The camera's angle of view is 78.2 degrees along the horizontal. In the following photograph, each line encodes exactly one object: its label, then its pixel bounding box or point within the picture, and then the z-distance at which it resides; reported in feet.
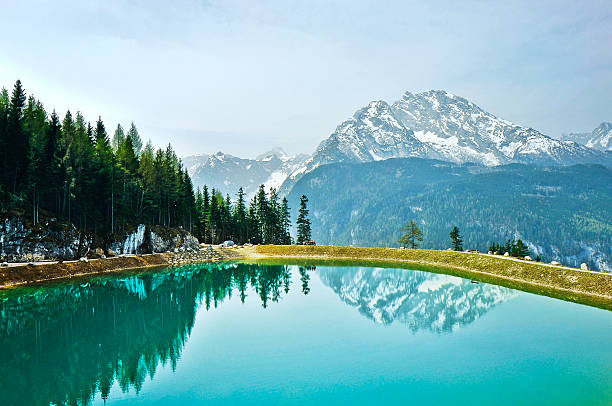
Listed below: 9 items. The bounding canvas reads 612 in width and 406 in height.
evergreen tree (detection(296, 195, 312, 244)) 369.91
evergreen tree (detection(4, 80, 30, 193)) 184.65
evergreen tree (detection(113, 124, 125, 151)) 305.12
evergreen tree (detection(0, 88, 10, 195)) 180.55
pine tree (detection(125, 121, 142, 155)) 320.50
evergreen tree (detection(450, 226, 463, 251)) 335.26
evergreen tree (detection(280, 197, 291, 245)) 404.06
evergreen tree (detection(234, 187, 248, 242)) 393.70
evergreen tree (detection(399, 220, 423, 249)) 306.98
